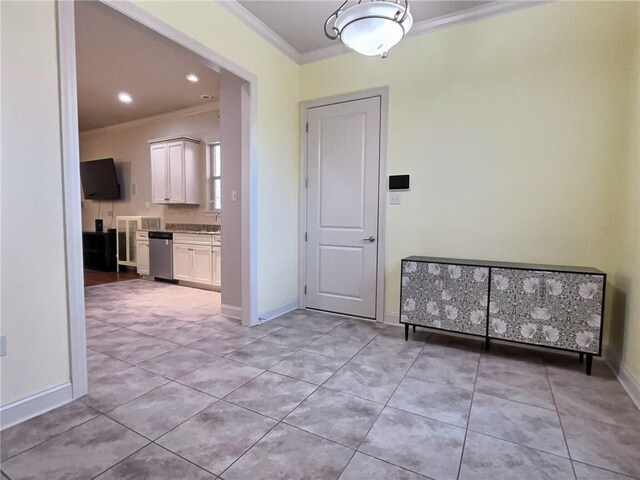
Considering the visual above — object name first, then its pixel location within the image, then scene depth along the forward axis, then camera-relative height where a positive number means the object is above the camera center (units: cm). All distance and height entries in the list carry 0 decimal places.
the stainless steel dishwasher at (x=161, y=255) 531 -59
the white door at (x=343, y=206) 340 +15
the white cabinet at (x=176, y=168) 553 +86
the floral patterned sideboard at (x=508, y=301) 229 -60
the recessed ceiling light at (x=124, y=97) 491 +185
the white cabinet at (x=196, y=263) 480 -67
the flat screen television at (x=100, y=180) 654 +77
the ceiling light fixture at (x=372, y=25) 172 +107
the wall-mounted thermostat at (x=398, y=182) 320 +38
